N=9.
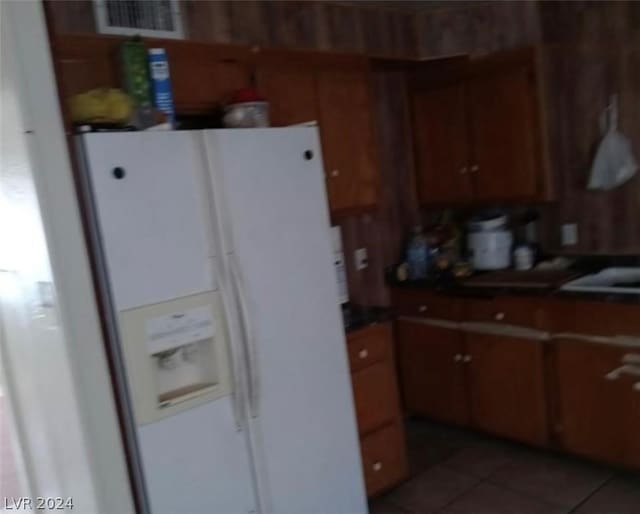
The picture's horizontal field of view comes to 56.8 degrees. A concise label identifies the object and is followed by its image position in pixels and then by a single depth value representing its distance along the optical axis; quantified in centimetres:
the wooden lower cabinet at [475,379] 294
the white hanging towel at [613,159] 293
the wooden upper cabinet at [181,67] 211
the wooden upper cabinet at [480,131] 309
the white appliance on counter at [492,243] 334
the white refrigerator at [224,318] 187
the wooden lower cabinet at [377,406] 265
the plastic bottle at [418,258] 344
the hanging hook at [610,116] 297
